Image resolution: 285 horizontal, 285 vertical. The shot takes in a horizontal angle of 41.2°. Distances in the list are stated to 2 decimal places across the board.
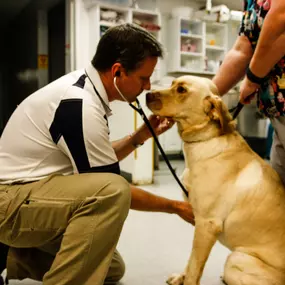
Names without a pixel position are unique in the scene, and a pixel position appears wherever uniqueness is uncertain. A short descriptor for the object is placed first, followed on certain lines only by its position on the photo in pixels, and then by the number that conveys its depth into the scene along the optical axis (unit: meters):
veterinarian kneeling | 1.18
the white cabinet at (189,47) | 5.84
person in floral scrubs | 1.22
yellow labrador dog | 1.31
